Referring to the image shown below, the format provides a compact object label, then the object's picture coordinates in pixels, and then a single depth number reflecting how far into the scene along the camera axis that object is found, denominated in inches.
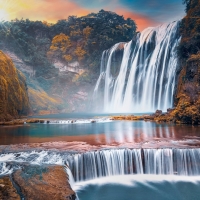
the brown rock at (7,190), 254.0
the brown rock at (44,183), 260.5
